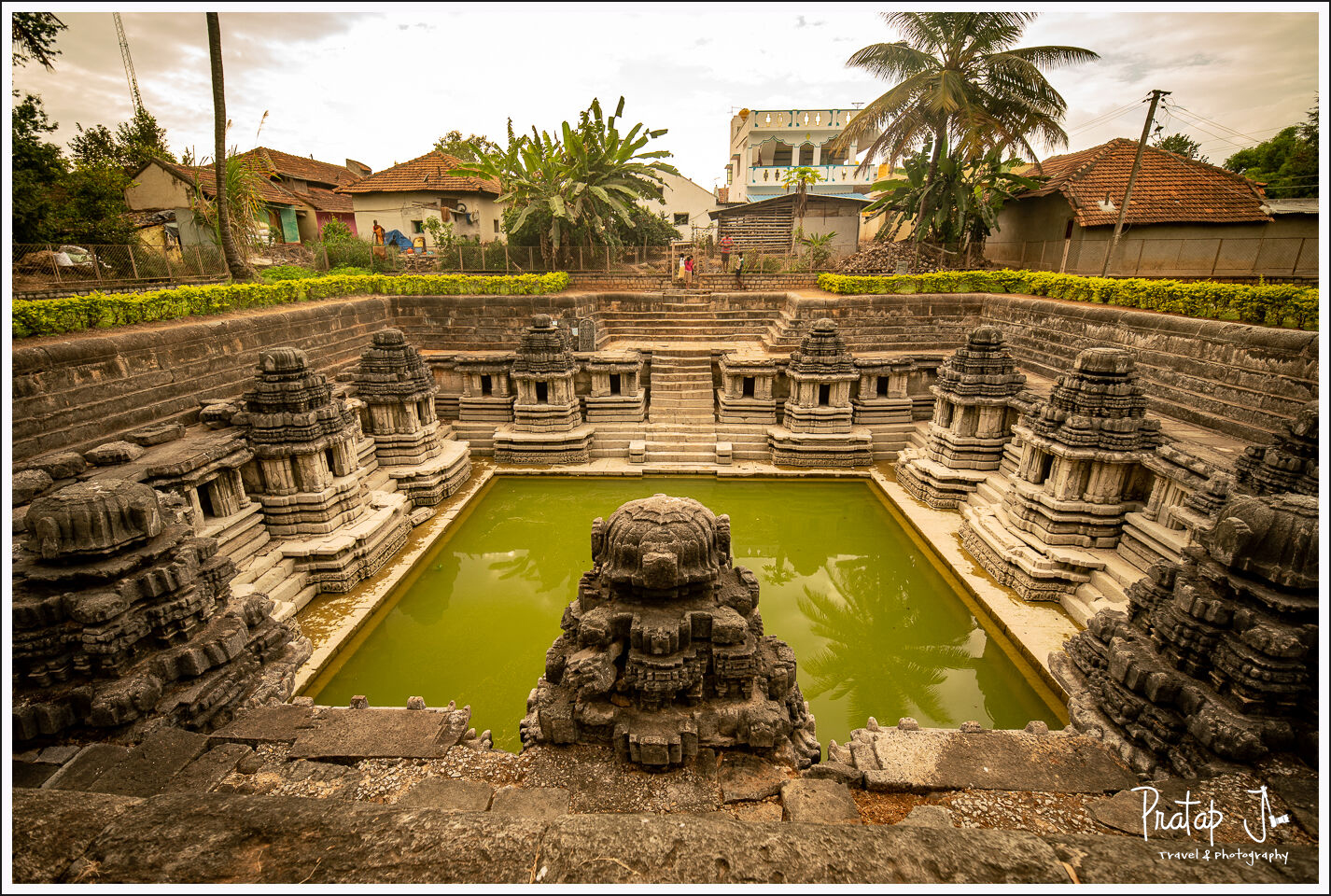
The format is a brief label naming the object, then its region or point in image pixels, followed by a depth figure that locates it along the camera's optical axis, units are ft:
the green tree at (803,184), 74.90
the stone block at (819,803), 11.10
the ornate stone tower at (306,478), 24.53
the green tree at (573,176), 56.39
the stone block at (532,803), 10.77
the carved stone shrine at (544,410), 38.29
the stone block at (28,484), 17.26
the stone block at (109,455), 20.26
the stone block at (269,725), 14.06
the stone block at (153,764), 11.70
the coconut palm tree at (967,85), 47.96
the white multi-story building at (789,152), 109.70
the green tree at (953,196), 53.16
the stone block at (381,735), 13.38
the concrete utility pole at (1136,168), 41.42
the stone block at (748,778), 11.89
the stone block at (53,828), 6.75
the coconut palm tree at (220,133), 36.94
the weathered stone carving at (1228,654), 11.96
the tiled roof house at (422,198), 73.31
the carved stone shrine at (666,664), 12.95
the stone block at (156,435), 22.40
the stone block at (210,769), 11.99
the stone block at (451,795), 11.30
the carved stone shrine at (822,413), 37.83
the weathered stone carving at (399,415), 33.09
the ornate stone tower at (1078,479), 23.52
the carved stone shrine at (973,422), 32.14
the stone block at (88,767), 11.63
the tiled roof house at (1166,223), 44.75
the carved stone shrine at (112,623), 13.42
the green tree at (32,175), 37.40
